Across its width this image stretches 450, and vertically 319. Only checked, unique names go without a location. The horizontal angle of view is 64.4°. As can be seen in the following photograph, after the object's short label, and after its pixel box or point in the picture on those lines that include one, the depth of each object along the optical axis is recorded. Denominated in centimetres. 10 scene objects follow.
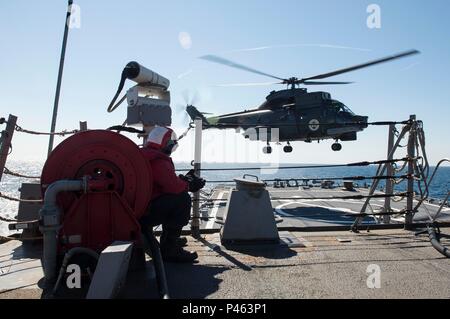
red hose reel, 306
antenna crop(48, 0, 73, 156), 561
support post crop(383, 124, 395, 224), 555
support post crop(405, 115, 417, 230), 528
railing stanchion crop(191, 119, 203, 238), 494
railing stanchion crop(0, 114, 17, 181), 392
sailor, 363
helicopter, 2002
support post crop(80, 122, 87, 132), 517
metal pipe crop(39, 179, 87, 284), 281
